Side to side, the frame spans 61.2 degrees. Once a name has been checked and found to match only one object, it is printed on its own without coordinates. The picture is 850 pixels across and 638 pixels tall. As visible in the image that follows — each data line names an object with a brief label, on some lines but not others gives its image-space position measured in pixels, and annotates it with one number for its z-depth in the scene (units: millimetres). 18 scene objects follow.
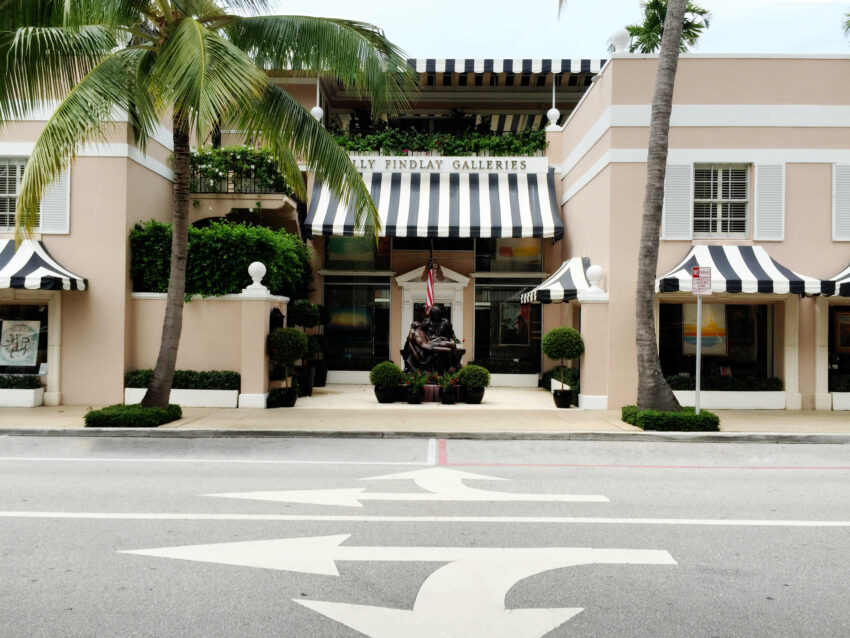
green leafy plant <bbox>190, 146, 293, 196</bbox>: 18250
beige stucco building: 15461
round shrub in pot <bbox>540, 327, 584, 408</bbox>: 15492
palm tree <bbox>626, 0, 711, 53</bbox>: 22200
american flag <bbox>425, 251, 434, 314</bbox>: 18500
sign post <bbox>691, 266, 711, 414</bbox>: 12430
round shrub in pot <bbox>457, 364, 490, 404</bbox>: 16391
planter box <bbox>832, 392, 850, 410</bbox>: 15633
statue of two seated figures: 17406
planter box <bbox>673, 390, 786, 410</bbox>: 15688
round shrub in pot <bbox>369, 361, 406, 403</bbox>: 16312
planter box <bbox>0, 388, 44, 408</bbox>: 14984
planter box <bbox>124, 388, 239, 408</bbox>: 15391
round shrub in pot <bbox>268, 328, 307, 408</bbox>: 15180
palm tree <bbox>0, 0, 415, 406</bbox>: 10156
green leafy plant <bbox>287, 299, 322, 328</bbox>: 18047
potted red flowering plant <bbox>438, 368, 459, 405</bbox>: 16406
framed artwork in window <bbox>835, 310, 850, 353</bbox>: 15922
